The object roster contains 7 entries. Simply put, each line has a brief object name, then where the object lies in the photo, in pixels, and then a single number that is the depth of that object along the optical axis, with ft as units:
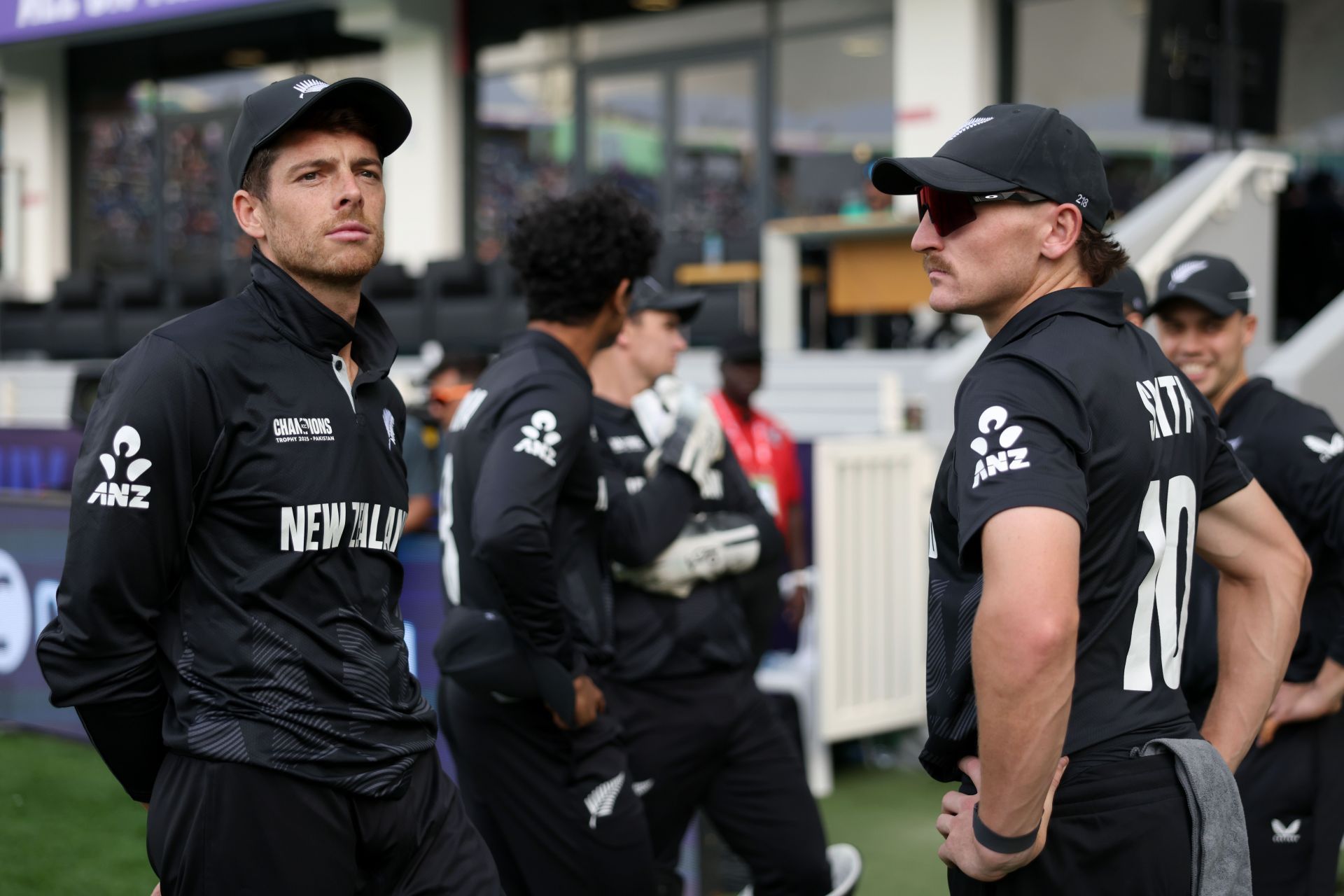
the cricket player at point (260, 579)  7.41
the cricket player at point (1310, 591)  10.74
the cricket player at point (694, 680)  12.23
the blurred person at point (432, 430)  19.67
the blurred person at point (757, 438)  23.95
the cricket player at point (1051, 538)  6.38
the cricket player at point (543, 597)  10.46
